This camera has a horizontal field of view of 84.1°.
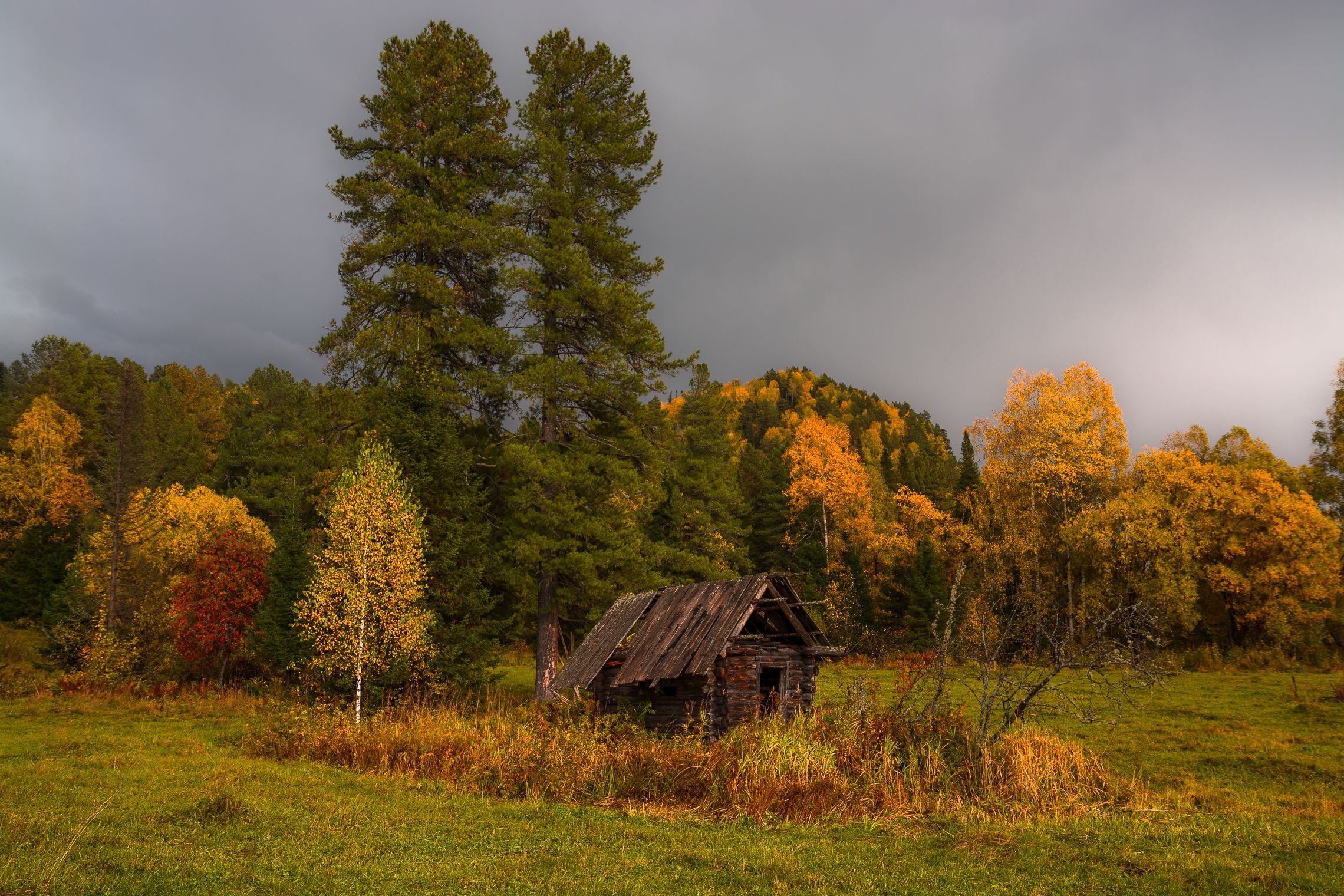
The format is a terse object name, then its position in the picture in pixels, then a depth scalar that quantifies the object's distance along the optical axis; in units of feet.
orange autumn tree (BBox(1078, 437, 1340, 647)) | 113.39
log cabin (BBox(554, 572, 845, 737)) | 57.67
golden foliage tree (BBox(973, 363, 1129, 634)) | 131.03
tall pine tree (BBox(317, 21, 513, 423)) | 90.17
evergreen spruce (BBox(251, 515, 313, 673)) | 93.66
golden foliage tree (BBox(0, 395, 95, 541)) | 166.09
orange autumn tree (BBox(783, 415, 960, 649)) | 150.20
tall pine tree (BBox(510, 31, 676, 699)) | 87.81
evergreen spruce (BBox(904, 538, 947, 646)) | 145.38
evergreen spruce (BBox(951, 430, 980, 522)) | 171.01
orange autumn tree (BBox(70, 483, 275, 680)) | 100.78
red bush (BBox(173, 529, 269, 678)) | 100.68
